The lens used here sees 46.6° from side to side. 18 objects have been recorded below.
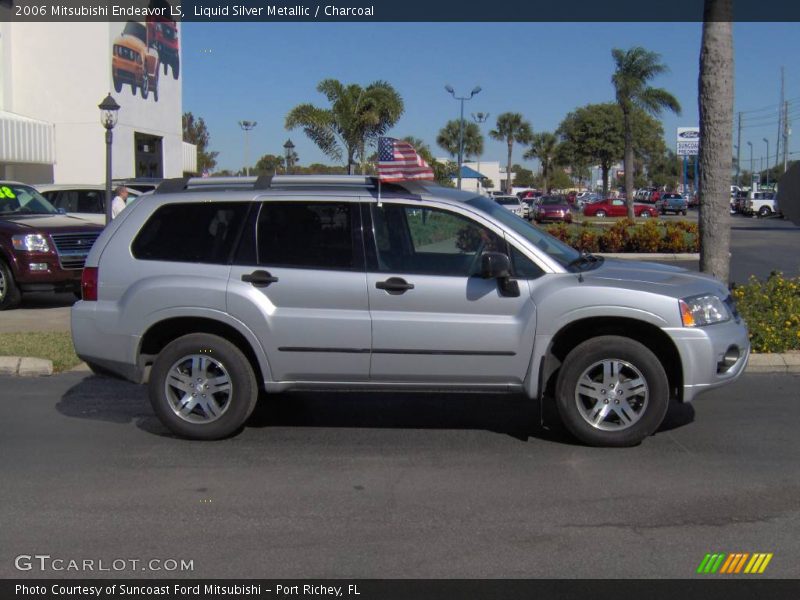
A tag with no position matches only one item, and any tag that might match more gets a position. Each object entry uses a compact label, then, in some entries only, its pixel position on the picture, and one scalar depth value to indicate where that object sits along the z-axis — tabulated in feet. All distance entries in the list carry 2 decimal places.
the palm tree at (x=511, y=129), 271.49
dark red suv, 44.16
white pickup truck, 192.03
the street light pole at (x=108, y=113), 61.72
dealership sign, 257.14
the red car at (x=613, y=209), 178.09
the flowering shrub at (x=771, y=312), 31.35
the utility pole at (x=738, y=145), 356.18
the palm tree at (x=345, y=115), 91.97
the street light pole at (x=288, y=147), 86.48
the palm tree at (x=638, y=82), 137.28
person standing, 55.57
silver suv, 21.67
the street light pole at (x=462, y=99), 145.28
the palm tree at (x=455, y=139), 239.71
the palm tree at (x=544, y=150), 291.38
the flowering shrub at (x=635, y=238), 72.49
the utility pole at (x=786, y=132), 281.54
